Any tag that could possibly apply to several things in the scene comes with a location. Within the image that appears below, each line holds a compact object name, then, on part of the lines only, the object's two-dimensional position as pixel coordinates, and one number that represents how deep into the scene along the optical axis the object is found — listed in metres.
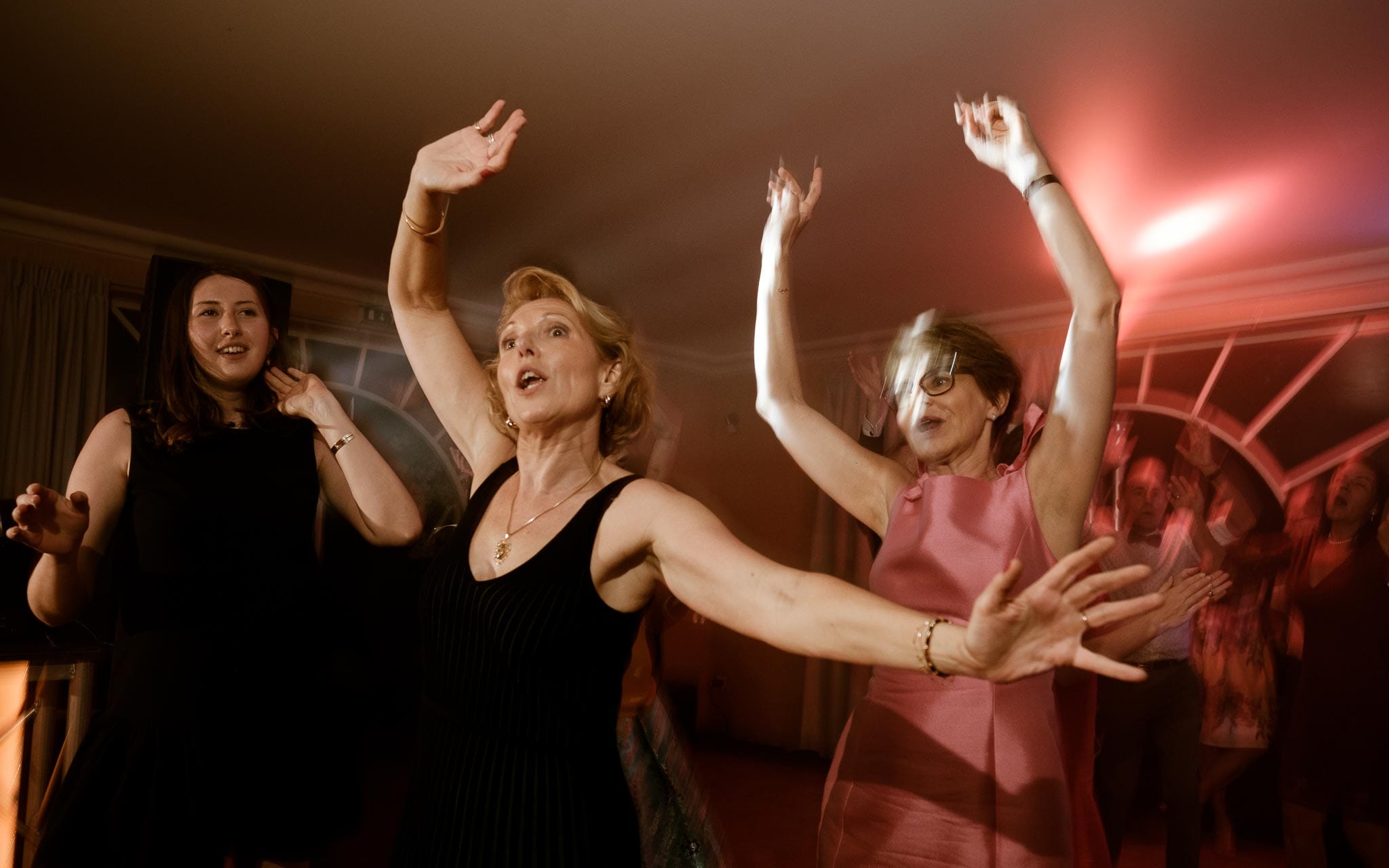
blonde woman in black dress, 0.89
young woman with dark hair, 1.44
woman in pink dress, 1.35
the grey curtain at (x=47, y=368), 4.32
